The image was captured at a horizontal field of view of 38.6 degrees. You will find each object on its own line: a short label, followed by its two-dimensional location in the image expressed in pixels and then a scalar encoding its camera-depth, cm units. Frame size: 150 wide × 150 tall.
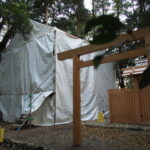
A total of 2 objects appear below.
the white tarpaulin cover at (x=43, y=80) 909
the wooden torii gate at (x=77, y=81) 498
